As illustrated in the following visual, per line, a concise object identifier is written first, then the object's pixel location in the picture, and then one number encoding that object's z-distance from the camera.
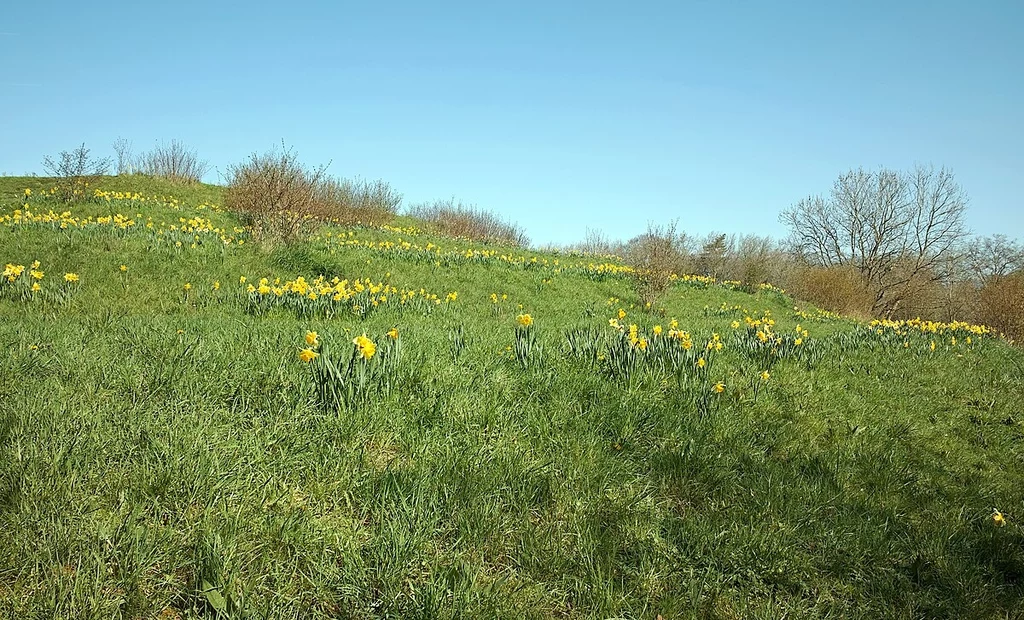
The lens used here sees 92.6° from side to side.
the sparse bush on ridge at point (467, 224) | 27.81
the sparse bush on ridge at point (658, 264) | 13.58
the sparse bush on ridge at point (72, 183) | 14.55
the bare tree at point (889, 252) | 32.28
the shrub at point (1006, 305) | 15.52
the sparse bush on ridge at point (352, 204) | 19.09
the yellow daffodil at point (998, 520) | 3.07
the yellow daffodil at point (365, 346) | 3.10
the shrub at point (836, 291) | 20.89
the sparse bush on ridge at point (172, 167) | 25.45
